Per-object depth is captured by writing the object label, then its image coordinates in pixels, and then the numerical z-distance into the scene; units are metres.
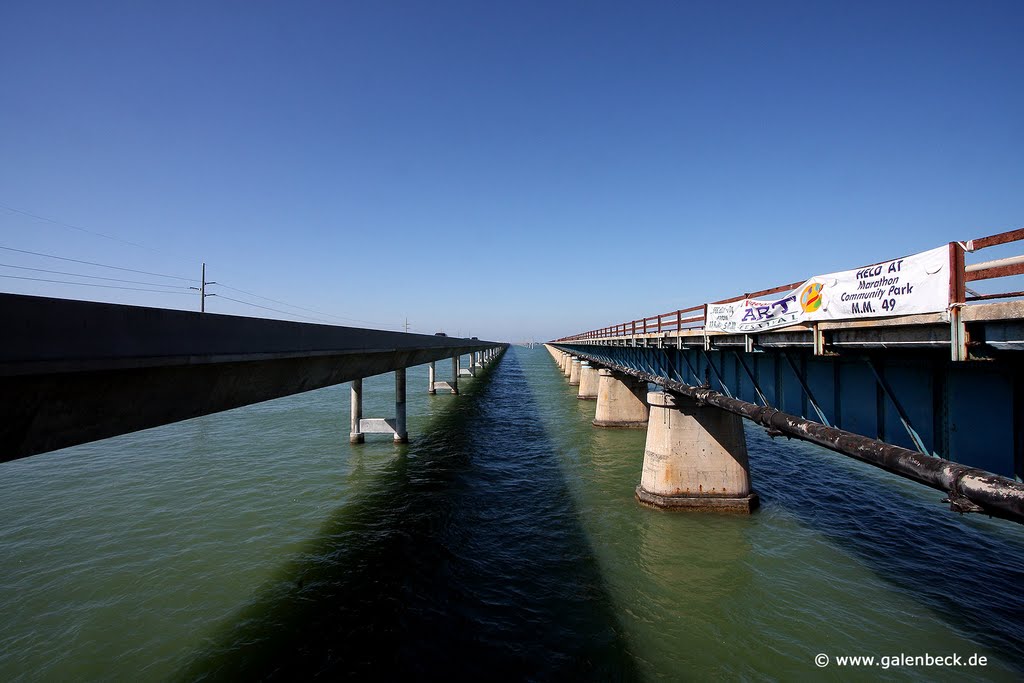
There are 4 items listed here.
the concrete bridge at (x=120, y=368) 4.62
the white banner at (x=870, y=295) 5.90
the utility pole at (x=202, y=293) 44.44
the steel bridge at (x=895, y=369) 5.62
